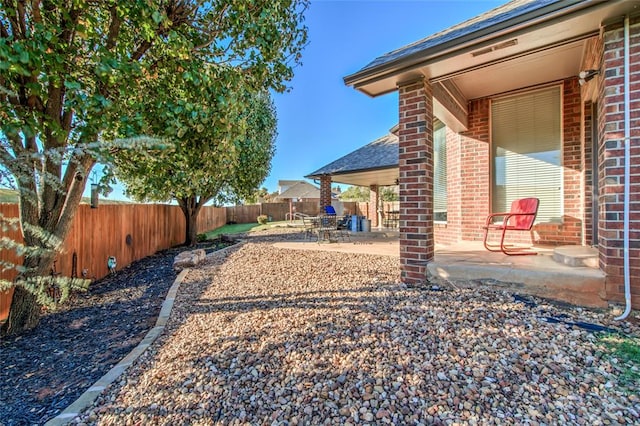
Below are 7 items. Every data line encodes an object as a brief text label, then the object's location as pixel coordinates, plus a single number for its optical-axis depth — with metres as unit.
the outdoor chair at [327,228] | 8.83
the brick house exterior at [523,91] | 2.71
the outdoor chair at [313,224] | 9.53
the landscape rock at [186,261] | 6.33
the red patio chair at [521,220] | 4.04
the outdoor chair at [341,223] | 9.97
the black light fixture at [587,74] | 3.08
